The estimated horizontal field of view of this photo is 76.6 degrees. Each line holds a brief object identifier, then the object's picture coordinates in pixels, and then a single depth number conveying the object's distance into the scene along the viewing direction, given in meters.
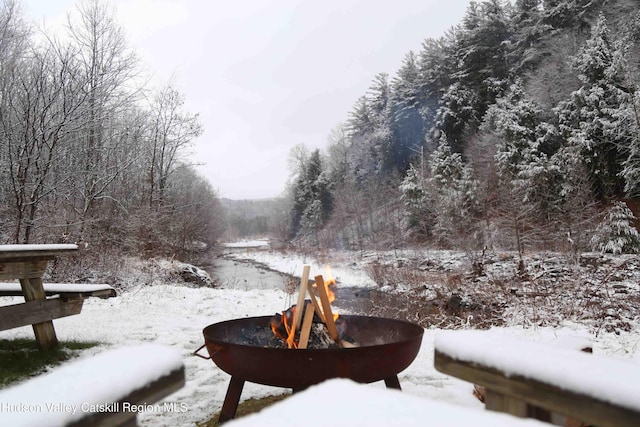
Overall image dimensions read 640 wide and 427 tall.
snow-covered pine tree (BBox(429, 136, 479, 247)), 18.44
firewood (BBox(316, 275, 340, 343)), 3.08
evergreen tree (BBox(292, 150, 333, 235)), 37.38
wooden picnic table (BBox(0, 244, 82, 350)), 3.67
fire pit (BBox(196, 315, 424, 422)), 2.44
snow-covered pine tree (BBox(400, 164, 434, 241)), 23.25
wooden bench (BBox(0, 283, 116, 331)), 3.65
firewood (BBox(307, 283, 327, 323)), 3.05
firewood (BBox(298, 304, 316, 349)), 2.97
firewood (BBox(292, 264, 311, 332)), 3.09
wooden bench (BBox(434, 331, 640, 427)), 1.03
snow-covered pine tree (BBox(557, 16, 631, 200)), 15.55
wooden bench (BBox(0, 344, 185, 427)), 0.84
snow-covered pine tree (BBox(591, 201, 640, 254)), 12.92
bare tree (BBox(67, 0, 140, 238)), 11.66
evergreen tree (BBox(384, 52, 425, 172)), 30.55
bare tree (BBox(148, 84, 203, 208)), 19.16
